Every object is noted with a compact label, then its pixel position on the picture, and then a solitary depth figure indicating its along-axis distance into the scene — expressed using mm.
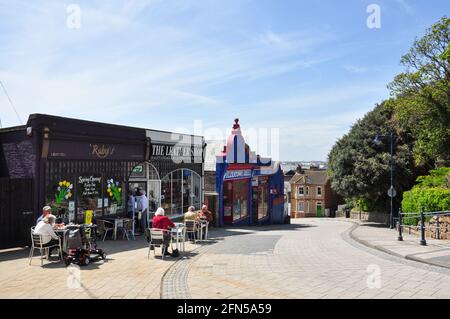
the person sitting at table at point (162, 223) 11648
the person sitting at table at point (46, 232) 10016
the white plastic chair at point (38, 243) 9945
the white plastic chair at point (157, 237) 11227
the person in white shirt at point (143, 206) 16328
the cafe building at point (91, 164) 12625
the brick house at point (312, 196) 64438
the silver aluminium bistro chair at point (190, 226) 14430
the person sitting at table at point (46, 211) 10581
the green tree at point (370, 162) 30422
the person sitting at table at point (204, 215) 15438
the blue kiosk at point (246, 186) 23688
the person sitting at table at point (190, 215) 14508
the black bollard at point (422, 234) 13191
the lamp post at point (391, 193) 24759
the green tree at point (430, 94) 24172
